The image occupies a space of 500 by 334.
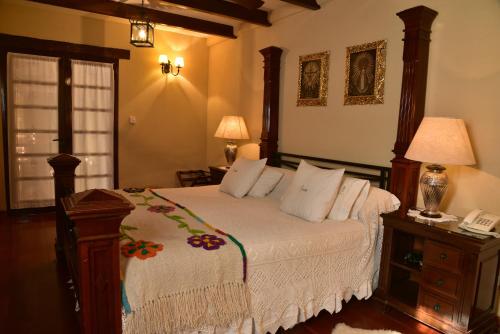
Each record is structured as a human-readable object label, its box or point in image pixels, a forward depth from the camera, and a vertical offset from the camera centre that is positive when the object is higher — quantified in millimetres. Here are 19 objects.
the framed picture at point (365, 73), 2850 +522
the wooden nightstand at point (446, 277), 1990 -840
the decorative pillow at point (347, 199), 2538 -464
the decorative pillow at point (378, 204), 2525 -489
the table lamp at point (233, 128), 4246 +20
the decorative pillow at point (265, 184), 3254 -485
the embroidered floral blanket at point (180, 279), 1597 -730
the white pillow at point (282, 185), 3186 -484
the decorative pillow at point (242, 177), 3227 -439
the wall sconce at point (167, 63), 4891 +900
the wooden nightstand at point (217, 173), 4301 -540
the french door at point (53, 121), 4266 +29
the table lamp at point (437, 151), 2148 -78
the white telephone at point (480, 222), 1995 -472
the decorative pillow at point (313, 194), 2473 -440
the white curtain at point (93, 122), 4555 +34
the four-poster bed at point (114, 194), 1439 -333
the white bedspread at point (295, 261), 1974 -784
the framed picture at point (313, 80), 3373 +530
